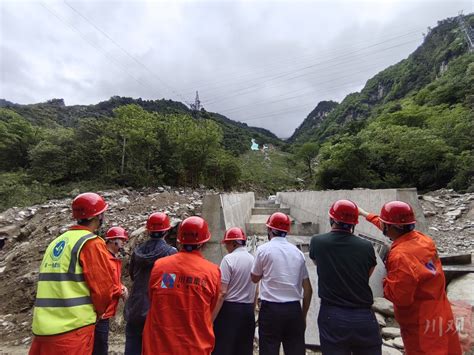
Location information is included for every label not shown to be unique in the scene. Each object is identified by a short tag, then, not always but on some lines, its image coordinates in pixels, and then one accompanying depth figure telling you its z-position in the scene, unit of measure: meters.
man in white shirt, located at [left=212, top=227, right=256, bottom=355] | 2.54
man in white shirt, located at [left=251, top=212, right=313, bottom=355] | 2.47
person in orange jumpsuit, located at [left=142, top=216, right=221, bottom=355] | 1.92
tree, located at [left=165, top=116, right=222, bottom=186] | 17.30
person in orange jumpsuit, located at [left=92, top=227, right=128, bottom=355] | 2.47
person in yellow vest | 1.79
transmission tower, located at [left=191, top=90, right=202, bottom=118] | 36.20
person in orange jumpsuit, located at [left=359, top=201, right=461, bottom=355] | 1.97
